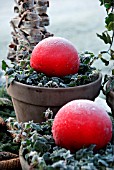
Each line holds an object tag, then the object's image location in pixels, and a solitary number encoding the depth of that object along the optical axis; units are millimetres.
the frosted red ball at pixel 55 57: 954
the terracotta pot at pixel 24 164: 732
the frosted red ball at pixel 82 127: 763
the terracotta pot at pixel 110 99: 942
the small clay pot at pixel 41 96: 918
